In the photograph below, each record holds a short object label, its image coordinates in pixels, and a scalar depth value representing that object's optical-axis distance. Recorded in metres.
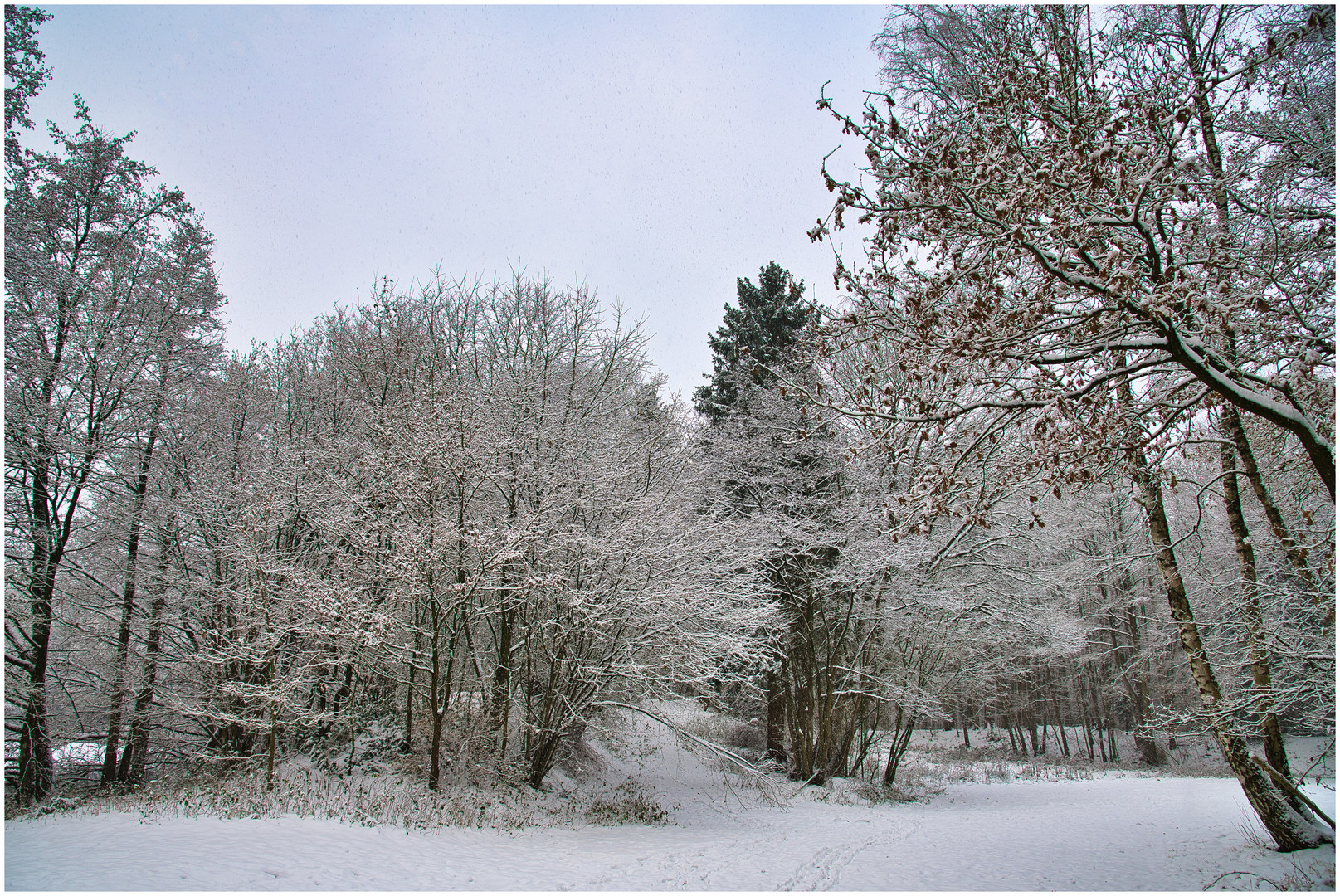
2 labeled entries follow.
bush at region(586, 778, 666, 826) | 9.78
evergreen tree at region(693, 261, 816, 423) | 17.02
